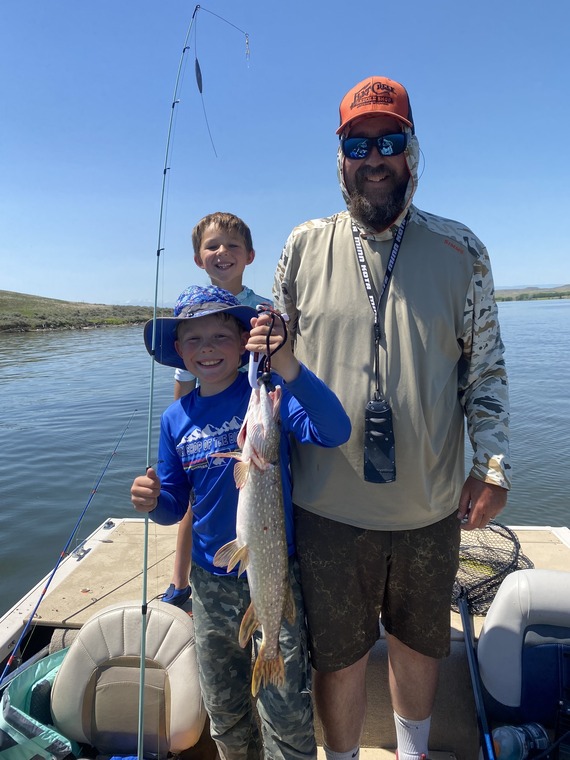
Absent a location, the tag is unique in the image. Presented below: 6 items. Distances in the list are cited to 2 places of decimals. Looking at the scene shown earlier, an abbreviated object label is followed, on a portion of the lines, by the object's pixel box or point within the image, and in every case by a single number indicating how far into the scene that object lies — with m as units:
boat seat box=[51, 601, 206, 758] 2.91
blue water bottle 2.53
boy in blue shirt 2.34
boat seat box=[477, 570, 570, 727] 2.77
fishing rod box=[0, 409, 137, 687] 3.26
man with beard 2.43
